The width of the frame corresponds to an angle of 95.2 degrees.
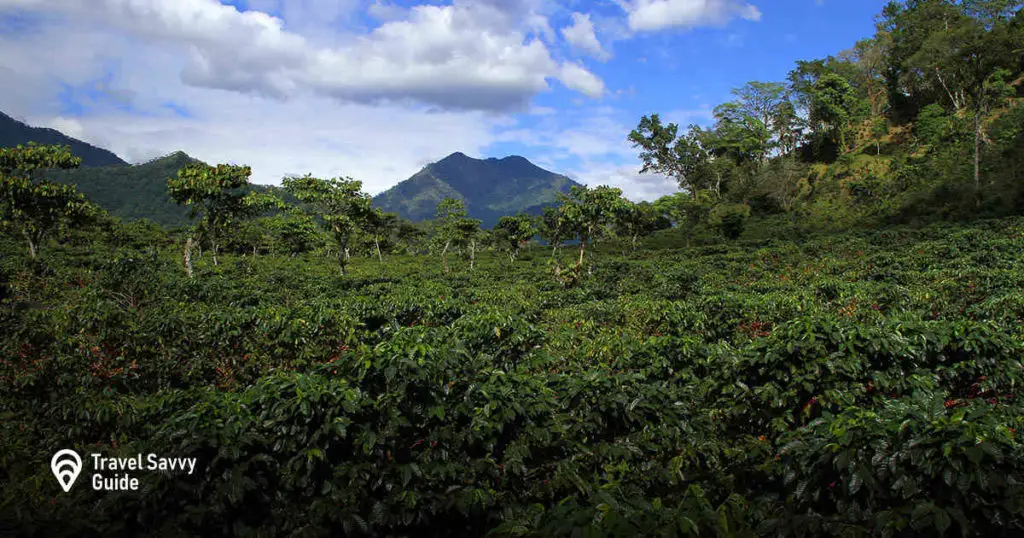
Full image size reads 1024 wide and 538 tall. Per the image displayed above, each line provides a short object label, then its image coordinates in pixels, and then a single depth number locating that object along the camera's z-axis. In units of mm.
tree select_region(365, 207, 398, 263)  47494
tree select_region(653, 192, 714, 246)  60875
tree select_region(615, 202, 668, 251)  49344
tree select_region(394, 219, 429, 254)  81706
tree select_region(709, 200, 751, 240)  52875
